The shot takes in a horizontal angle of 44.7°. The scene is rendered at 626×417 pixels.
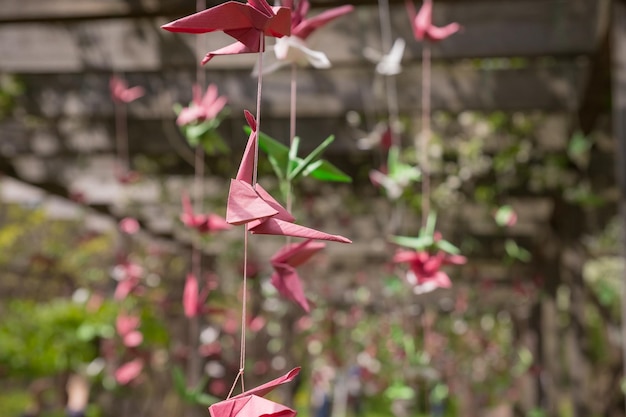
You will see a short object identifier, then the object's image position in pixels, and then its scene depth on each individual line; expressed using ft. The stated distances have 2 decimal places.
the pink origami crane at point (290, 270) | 2.68
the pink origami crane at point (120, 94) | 6.08
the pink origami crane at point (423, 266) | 3.92
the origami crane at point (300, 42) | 2.99
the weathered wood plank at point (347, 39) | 7.84
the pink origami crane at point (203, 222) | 4.25
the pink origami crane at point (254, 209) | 1.92
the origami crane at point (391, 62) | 4.67
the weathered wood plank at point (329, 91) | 9.84
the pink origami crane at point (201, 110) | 4.31
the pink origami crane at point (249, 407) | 1.89
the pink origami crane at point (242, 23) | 2.00
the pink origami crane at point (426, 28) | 4.13
